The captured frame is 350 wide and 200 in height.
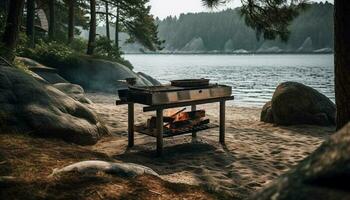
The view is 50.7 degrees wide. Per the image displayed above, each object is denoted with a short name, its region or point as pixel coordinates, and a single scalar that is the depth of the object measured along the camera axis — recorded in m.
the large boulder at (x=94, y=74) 21.47
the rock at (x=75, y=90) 12.38
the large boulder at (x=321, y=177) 1.58
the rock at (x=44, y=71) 17.75
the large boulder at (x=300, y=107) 11.40
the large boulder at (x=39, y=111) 6.36
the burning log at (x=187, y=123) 7.92
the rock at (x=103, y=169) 4.23
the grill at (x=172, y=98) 6.87
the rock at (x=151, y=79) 29.60
